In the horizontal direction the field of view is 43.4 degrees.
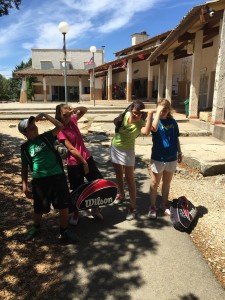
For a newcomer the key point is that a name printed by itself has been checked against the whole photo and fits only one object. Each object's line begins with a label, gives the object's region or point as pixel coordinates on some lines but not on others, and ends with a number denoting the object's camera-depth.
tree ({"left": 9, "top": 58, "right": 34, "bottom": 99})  49.37
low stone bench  10.59
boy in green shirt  3.12
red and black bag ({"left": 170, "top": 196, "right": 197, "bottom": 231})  3.62
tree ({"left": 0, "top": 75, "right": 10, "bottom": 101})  45.12
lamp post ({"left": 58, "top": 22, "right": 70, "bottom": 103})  9.71
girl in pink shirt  3.46
